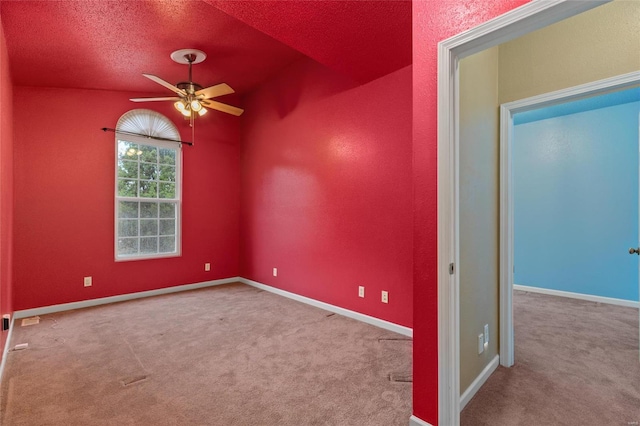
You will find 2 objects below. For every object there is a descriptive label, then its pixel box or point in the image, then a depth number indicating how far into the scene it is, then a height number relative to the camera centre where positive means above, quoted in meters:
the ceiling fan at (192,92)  3.23 +1.27
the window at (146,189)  4.39 +0.37
